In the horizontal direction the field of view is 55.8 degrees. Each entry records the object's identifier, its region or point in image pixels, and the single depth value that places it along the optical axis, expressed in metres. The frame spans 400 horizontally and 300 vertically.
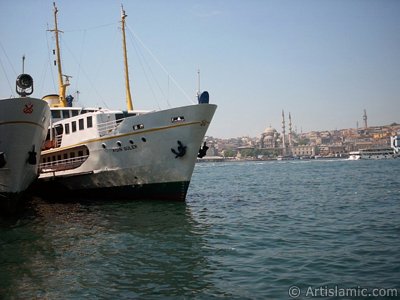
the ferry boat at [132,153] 20.34
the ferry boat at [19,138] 16.36
